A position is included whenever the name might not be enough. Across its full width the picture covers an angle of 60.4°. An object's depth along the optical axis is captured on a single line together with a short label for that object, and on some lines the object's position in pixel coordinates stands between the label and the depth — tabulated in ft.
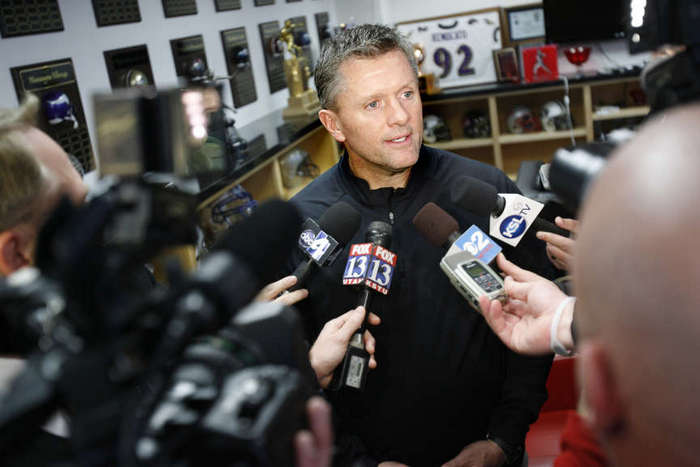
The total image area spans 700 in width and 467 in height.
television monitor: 15.34
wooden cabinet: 15.60
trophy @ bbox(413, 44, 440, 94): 16.43
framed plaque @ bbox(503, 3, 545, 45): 16.67
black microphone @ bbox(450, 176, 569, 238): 4.79
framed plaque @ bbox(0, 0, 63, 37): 7.12
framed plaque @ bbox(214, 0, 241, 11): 12.40
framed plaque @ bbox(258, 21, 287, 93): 14.23
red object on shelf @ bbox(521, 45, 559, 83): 15.63
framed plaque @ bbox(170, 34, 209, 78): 10.87
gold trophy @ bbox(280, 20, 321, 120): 13.91
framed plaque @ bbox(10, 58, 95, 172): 7.44
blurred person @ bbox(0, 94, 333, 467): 2.04
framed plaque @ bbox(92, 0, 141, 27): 8.87
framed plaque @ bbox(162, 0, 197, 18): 10.71
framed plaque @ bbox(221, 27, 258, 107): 12.60
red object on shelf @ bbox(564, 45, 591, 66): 15.81
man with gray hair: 5.21
